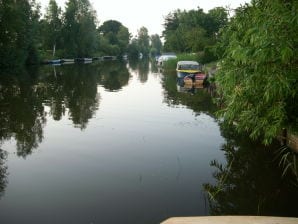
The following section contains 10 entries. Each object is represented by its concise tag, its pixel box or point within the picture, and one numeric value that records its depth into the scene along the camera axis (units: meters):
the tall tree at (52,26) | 89.56
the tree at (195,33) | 55.44
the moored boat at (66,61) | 88.19
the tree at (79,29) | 95.62
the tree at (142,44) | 191.20
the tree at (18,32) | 57.81
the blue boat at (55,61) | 81.97
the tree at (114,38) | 132.12
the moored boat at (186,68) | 39.50
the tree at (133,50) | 166.62
